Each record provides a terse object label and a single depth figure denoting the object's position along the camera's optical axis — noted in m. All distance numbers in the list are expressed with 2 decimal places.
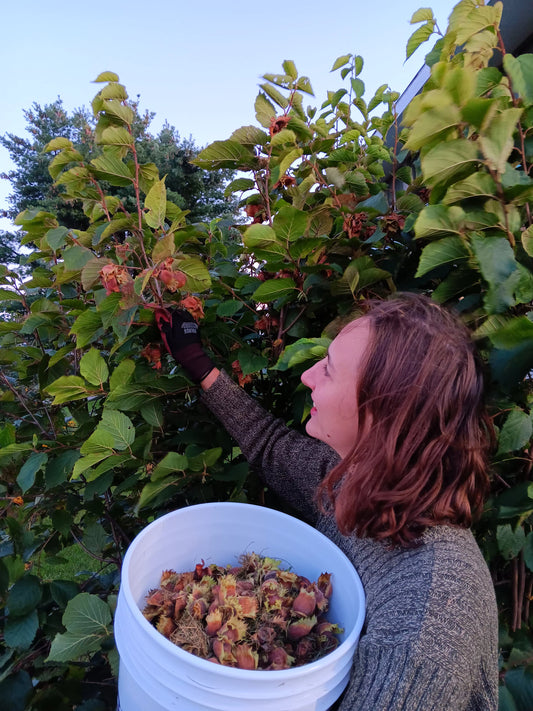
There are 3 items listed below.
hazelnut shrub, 0.67
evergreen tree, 10.02
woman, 0.60
